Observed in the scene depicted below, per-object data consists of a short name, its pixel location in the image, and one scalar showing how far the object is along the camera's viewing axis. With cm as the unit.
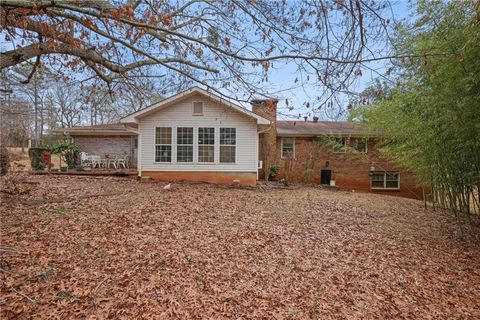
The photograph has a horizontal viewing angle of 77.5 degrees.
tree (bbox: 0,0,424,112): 343
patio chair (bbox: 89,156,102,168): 1563
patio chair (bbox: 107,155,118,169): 1602
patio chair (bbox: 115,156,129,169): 1606
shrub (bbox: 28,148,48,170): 1438
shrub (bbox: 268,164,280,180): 1523
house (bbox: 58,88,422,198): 1210
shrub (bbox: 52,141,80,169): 1524
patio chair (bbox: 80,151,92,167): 1566
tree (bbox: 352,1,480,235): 457
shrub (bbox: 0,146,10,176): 998
